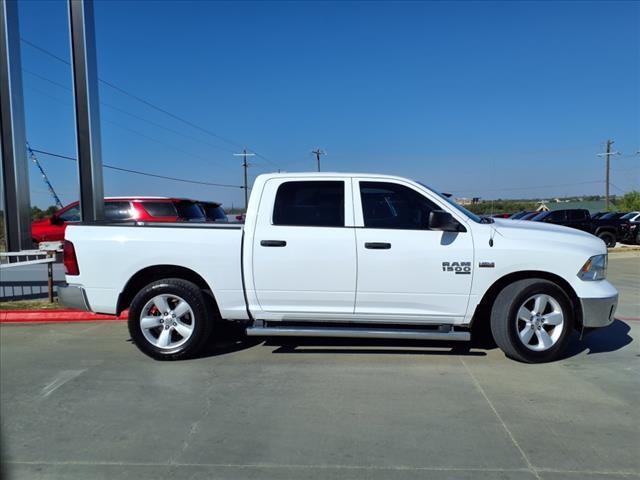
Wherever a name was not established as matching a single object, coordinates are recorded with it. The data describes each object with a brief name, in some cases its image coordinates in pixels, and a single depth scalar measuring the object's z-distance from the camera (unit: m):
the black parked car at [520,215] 25.02
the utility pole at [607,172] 53.04
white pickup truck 4.93
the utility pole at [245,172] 57.88
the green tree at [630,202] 51.72
